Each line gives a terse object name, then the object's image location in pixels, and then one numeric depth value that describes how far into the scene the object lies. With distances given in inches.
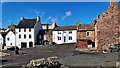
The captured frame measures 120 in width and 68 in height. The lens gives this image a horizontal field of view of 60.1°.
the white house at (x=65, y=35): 1283.3
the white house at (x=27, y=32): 1329.9
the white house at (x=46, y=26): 1768.5
